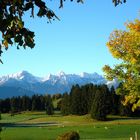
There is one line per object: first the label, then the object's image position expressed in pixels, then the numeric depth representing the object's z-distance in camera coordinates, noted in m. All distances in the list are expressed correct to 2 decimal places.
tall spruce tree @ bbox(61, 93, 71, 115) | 157.82
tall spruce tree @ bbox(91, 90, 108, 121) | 131.12
